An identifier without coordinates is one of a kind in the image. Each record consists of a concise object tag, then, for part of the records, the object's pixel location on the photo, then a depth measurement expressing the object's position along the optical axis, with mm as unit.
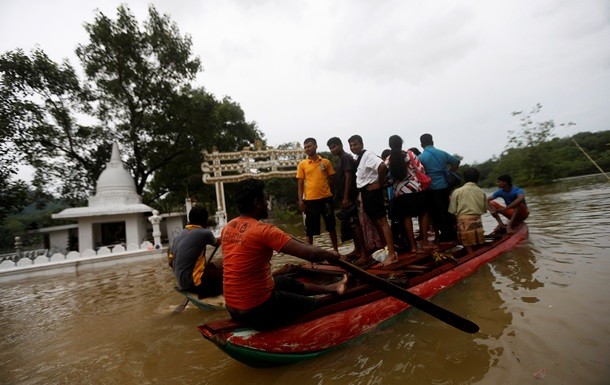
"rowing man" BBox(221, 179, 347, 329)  2428
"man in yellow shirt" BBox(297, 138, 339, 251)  5188
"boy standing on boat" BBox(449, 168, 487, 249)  4941
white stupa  15430
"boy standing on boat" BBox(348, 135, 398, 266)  4328
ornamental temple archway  16234
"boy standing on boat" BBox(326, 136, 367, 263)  4797
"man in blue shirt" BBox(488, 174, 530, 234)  6297
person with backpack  4699
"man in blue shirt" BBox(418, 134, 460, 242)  5297
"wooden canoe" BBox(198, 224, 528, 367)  2459
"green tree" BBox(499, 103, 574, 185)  26641
